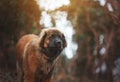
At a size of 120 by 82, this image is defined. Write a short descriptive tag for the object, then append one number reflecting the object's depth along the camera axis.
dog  3.07
